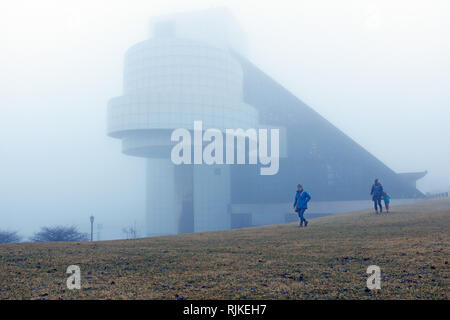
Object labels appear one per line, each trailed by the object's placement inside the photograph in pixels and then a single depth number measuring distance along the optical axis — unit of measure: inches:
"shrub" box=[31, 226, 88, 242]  2508.6
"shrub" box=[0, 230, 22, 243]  2586.1
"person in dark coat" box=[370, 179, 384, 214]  788.6
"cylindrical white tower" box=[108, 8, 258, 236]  2539.4
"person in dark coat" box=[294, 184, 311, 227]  627.6
